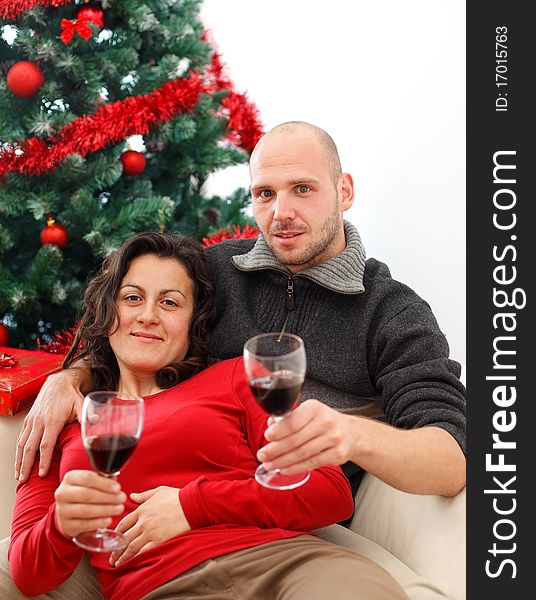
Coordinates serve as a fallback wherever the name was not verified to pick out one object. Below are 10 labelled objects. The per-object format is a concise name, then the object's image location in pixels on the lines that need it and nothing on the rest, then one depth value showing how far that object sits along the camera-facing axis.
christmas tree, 2.42
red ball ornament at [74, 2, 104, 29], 2.40
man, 1.64
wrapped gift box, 1.97
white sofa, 1.50
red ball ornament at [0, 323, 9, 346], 2.56
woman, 1.37
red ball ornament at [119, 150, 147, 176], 2.52
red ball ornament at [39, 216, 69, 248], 2.47
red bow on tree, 2.35
